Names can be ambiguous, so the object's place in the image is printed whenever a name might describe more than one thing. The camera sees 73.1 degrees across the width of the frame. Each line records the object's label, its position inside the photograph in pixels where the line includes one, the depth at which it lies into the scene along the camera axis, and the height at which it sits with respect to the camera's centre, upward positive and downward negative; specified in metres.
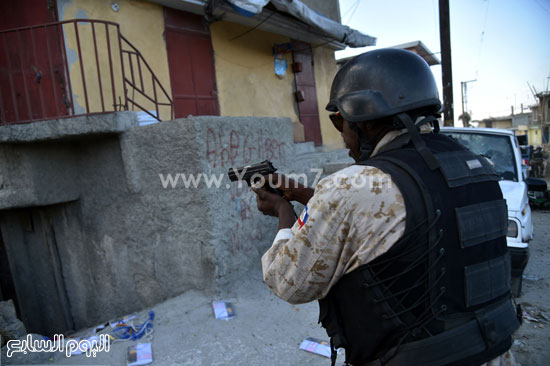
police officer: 1.01 -0.33
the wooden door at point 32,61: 4.37 +1.35
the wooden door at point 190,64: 5.69 +1.50
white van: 3.34 -0.57
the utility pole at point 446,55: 8.39 +1.76
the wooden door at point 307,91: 8.32 +1.29
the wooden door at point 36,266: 4.54 -1.12
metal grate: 4.36 +1.22
